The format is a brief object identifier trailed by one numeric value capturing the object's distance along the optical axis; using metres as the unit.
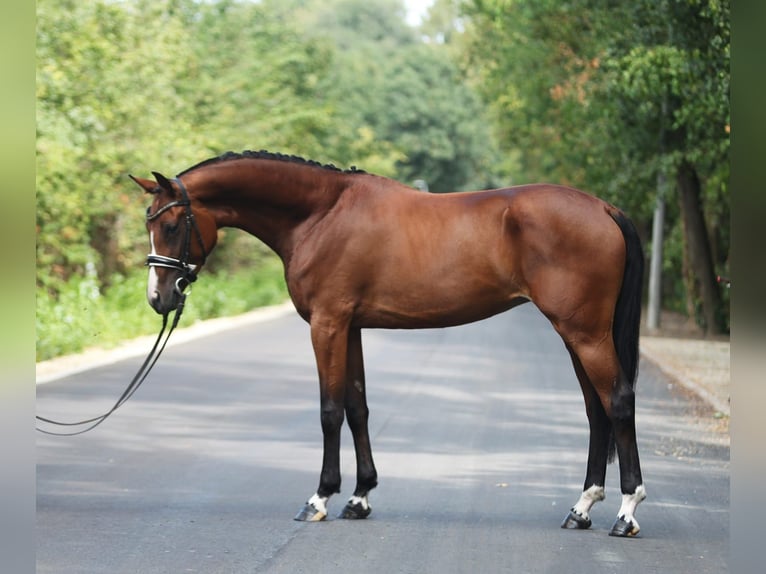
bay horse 15.44
